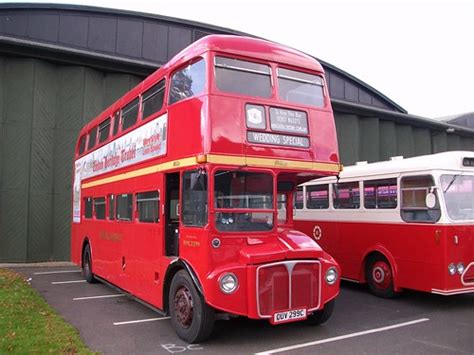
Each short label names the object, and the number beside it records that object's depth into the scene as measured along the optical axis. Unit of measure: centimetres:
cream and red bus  829
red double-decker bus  623
